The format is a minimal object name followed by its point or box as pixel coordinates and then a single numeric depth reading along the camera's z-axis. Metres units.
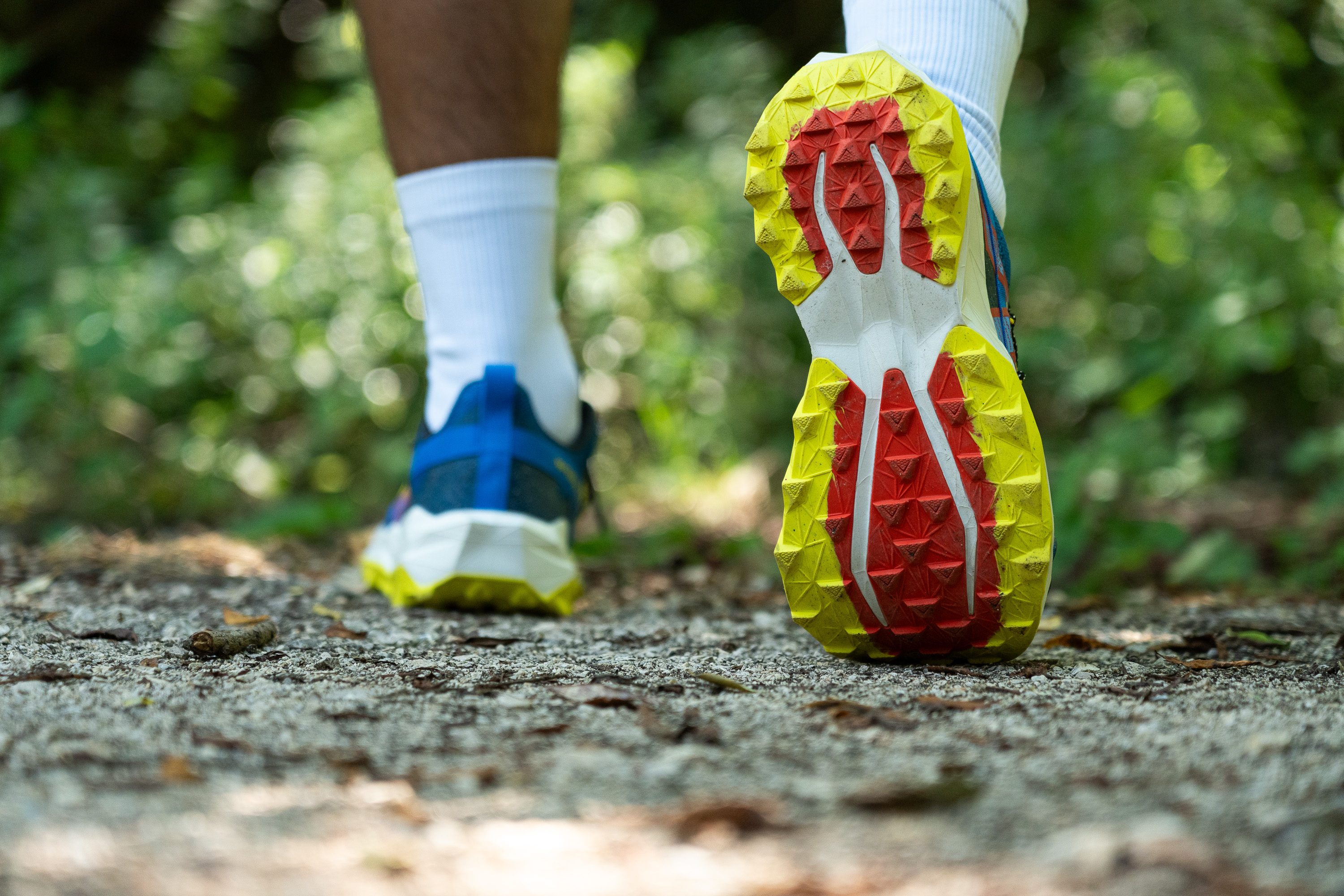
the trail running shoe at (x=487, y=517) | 3.00
